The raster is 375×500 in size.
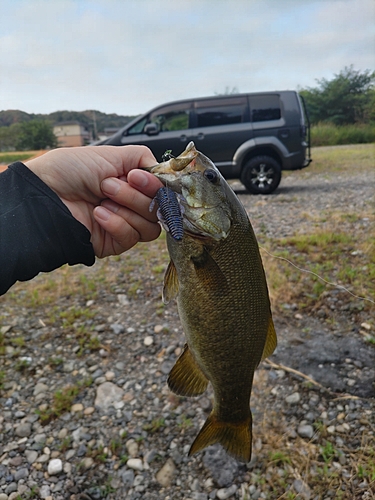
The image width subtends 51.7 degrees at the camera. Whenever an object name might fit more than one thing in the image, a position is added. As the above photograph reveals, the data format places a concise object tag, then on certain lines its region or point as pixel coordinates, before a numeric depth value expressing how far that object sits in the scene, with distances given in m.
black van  8.83
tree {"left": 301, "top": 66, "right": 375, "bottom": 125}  33.72
